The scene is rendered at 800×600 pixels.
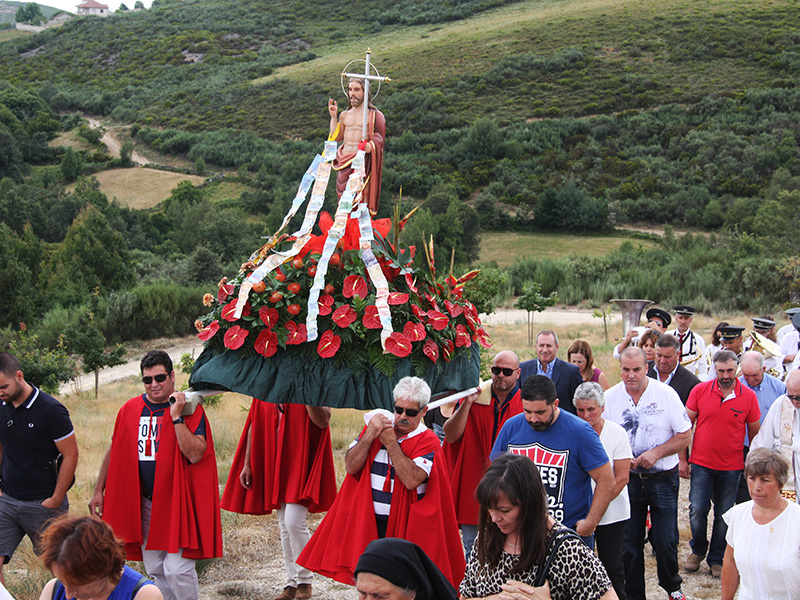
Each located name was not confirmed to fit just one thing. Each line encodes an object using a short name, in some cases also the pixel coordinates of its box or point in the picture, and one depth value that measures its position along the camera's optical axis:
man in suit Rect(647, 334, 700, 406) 7.17
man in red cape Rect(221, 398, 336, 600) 6.17
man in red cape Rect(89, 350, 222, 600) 5.17
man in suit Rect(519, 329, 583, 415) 6.67
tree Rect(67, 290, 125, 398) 18.94
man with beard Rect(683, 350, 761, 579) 6.72
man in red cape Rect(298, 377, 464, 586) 4.69
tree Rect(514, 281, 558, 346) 21.77
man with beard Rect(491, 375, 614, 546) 4.69
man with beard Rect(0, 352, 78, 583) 5.39
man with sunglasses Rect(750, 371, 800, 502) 5.75
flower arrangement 4.84
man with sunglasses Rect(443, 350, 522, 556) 5.76
